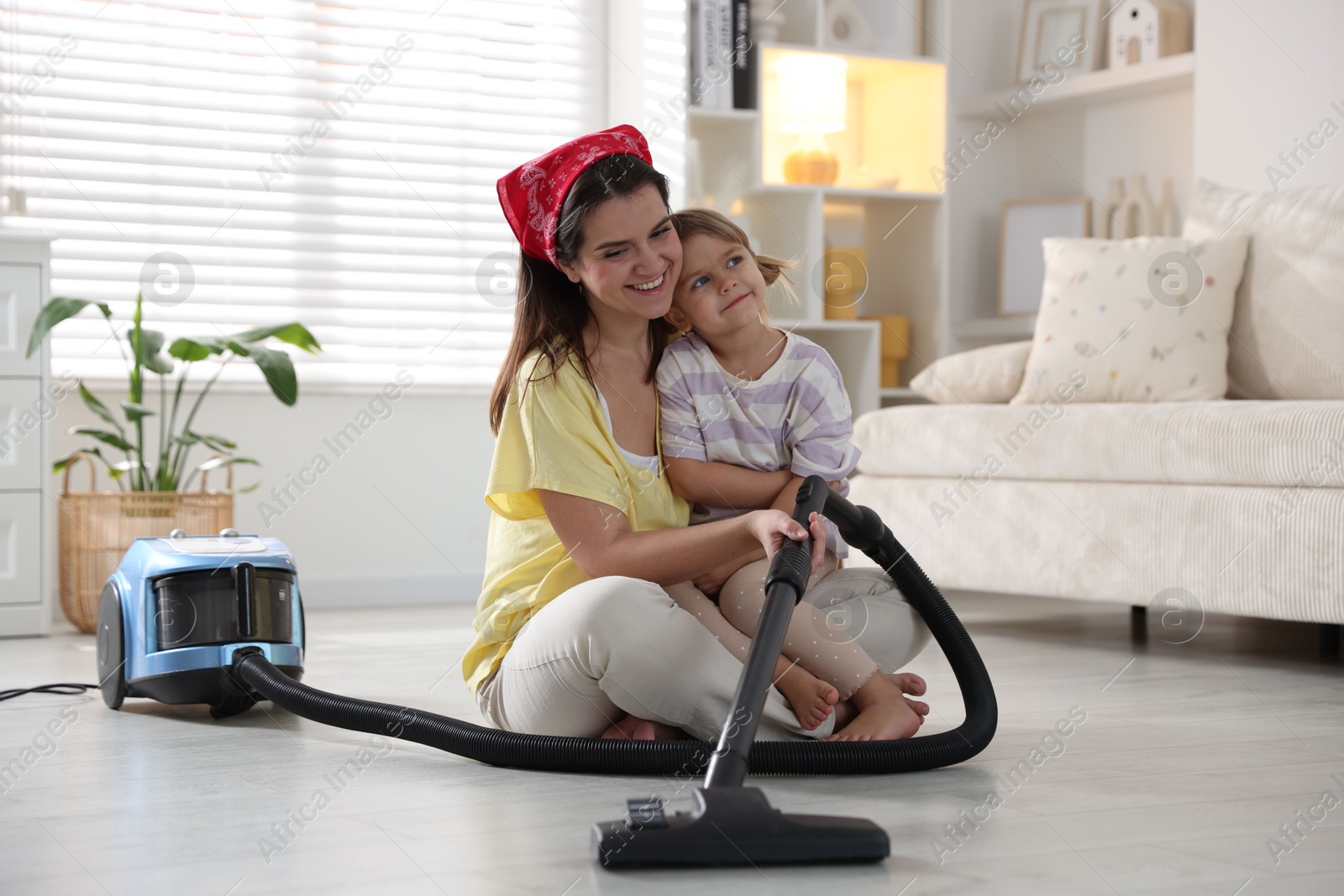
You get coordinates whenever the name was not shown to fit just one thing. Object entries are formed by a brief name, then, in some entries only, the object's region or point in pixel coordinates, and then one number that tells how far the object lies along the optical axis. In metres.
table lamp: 3.56
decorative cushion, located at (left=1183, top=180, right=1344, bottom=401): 2.58
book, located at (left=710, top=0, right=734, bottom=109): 3.47
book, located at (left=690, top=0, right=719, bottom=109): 3.44
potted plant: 2.88
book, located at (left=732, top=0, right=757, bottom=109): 3.50
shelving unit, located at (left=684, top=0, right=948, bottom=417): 3.56
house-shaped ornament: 3.47
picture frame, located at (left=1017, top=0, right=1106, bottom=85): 3.68
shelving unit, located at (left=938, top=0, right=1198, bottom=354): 3.69
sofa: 2.16
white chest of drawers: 2.74
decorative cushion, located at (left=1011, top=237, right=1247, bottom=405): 2.66
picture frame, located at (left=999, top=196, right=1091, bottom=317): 3.71
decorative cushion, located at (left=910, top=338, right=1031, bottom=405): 2.92
